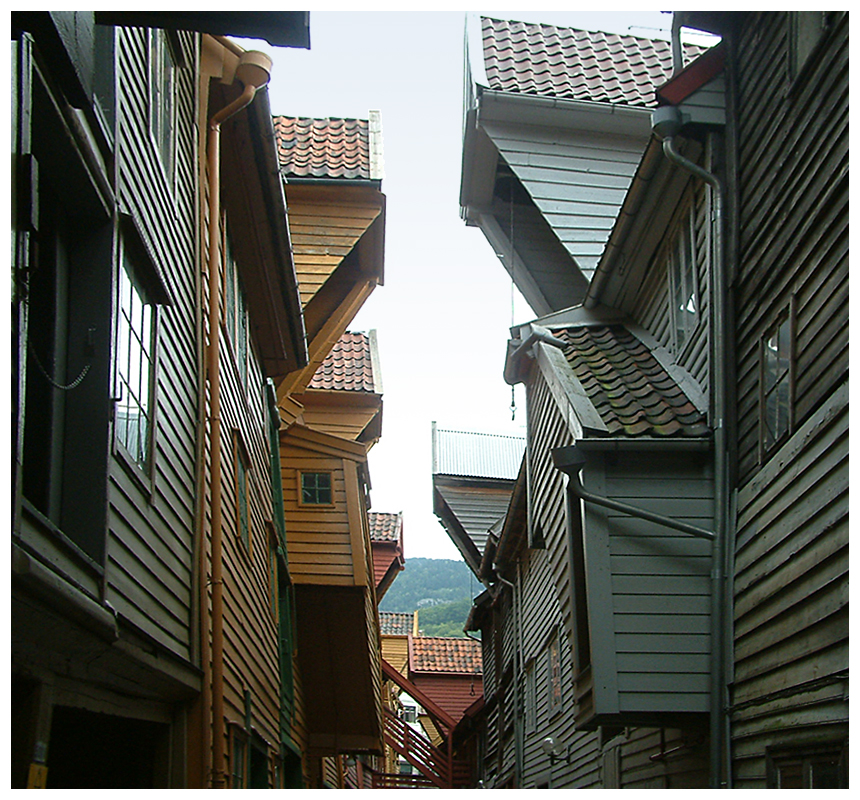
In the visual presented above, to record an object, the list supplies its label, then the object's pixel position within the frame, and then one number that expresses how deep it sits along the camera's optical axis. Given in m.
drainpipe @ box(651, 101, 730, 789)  7.20
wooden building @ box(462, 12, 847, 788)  5.89
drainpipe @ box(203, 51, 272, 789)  6.64
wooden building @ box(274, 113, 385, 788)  13.80
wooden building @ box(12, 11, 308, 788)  3.76
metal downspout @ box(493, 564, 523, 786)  16.88
